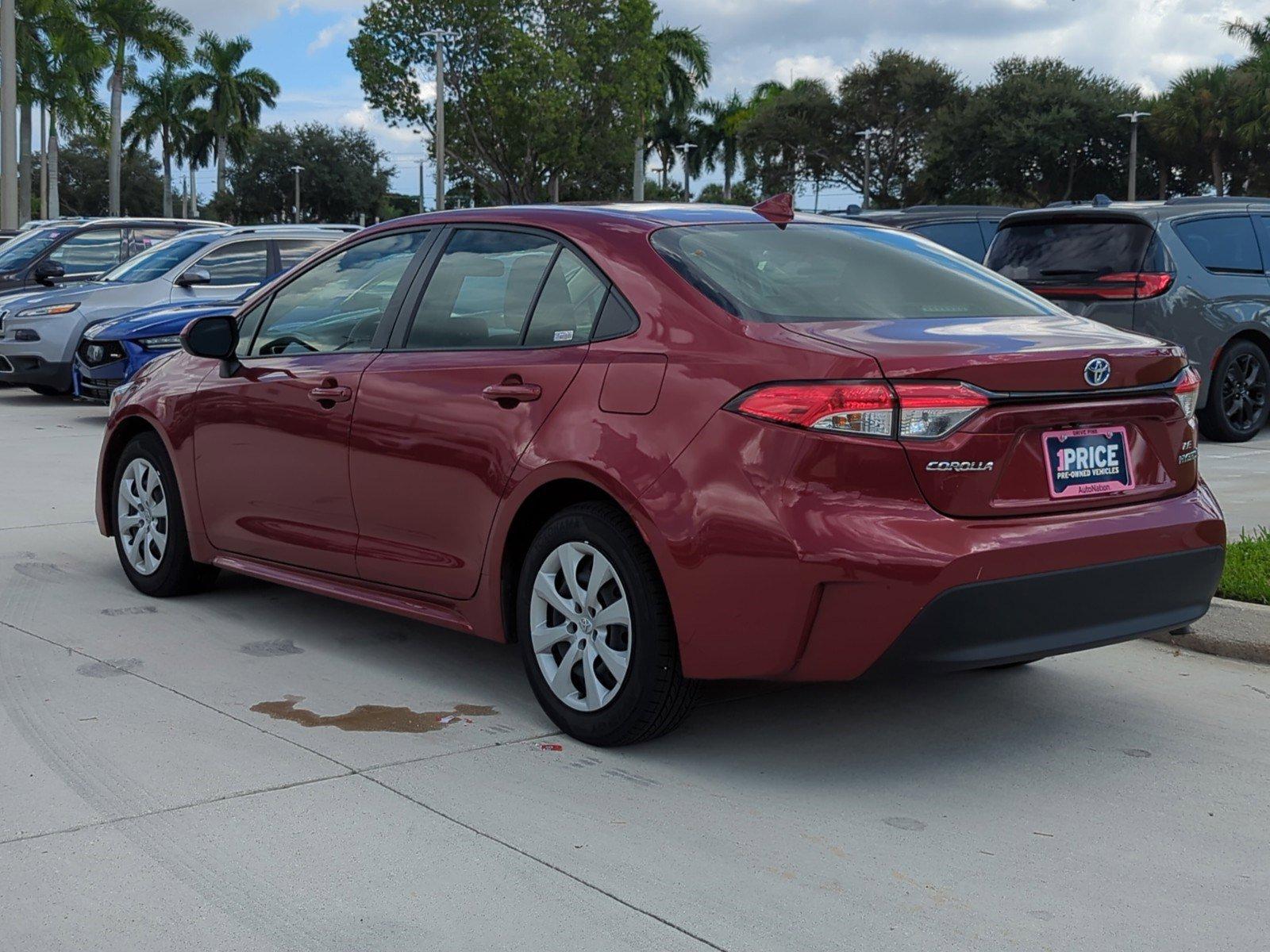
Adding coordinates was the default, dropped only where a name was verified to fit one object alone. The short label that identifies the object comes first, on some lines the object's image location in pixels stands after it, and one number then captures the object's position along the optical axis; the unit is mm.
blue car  13422
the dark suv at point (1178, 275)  11070
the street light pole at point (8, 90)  31422
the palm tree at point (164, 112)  82812
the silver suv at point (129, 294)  15062
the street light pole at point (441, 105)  47875
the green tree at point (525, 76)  49781
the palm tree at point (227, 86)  83500
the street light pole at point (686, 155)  86531
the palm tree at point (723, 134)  89500
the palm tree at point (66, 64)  48156
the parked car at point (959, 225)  14531
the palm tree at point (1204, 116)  54500
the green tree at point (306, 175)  98188
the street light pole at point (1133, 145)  53500
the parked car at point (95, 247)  18562
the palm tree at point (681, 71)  72625
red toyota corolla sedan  3963
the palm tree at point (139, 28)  53344
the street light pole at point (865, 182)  63850
